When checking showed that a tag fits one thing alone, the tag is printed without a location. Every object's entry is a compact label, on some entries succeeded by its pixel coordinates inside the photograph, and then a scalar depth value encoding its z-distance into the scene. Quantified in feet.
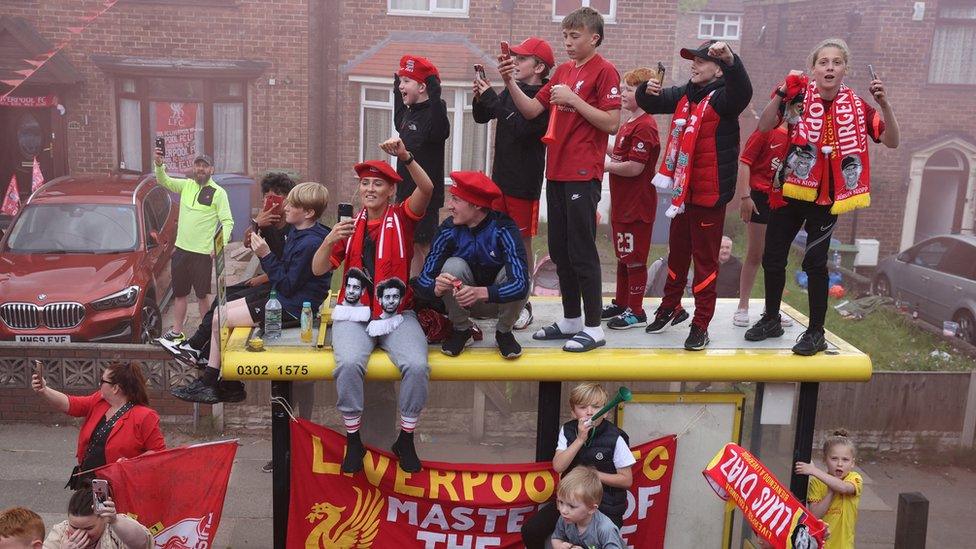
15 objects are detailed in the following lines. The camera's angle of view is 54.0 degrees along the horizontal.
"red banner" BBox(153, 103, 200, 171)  60.85
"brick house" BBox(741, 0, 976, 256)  66.23
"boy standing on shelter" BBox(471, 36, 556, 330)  20.86
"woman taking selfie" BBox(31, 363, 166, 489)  19.30
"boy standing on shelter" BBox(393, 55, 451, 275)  21.21
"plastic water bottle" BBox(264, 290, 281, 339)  19.52
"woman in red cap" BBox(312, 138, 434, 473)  18.21
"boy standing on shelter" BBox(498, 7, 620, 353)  19.49
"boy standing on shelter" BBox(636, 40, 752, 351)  19.81
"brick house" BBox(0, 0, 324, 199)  58.03
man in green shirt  37.52
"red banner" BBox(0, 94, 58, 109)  57.31
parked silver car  46.42
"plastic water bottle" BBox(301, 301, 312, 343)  19.18
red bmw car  36.27
